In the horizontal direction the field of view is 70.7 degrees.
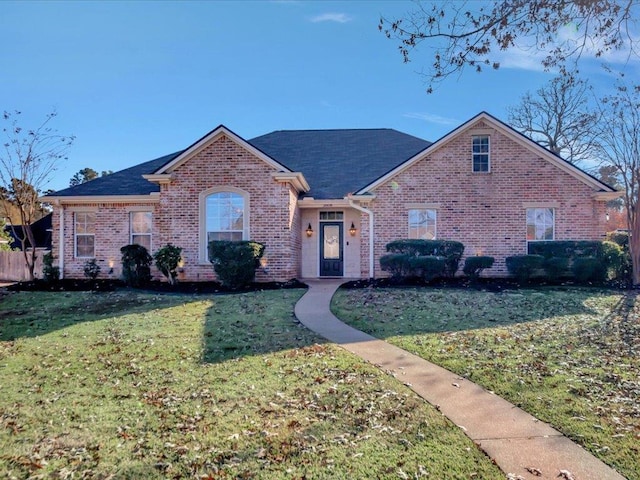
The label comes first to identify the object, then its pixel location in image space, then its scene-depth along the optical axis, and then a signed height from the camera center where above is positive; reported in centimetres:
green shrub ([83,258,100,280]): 1587 -107
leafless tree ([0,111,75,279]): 1752 +233
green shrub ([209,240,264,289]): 1345 -66
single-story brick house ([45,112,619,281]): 1477 +110
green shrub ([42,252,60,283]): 1561 -106
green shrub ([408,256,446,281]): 1382 -85
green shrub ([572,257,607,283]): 1379 -97
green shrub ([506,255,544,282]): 1398 -84
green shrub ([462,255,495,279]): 1432 -83
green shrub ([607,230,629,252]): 1613 -1
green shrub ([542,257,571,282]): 1387 -90
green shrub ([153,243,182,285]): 1404 -65
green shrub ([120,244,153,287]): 1427 -82
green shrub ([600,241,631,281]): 1406 -70
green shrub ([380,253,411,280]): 1414 -83
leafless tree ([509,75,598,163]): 2639 +754
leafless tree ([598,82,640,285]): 1445 +268
